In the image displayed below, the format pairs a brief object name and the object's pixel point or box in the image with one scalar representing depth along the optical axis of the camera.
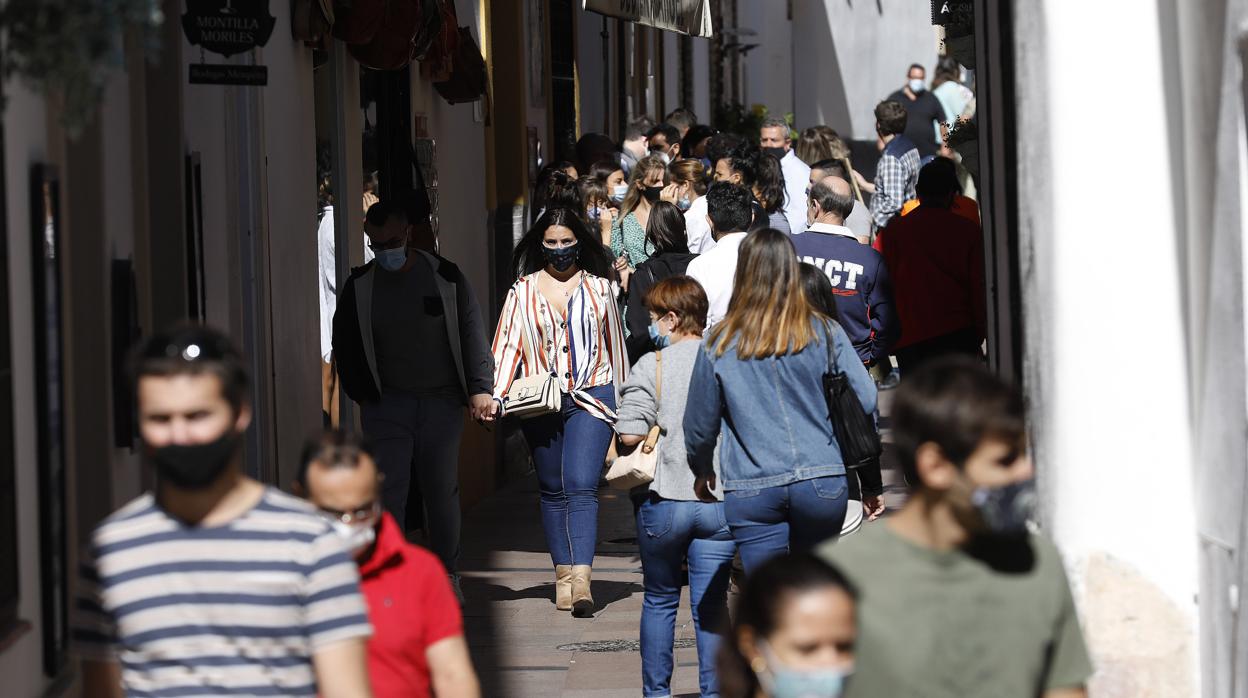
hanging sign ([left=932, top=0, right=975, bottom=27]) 20.27
